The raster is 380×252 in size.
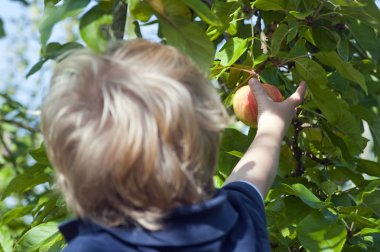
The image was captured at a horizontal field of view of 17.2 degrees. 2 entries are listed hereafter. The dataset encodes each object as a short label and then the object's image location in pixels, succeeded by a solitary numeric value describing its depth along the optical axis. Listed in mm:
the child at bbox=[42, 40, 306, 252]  1106
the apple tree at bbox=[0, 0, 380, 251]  1578
